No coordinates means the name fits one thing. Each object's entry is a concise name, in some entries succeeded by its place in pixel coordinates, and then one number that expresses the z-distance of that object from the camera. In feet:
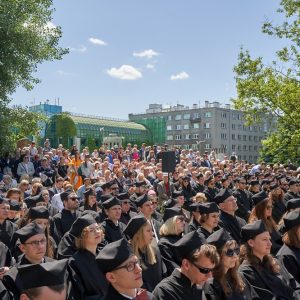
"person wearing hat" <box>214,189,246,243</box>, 22.34
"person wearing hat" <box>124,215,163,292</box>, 14.66
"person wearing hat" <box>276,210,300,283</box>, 15.13
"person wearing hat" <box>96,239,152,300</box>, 8.81
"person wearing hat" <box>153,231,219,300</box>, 10.50
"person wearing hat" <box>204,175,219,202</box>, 33.91
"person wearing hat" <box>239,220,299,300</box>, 12.87
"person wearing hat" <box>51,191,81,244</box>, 21.25
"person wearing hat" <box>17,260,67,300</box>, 7.38
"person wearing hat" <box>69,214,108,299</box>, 13.73
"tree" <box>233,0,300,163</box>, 44.92
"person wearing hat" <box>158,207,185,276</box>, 16.12
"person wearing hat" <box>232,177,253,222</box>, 30.84
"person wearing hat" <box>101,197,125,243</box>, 19.42
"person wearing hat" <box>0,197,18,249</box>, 18.32
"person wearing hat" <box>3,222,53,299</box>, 13.09
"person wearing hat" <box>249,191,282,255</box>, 20.19
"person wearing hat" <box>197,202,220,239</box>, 18.77
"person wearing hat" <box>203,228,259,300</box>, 11.48
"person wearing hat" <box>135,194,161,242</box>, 21.13
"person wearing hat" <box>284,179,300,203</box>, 32.32
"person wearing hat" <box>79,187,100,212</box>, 24.95
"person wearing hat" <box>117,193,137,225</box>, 24.10
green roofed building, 149.48
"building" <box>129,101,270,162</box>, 254.12
